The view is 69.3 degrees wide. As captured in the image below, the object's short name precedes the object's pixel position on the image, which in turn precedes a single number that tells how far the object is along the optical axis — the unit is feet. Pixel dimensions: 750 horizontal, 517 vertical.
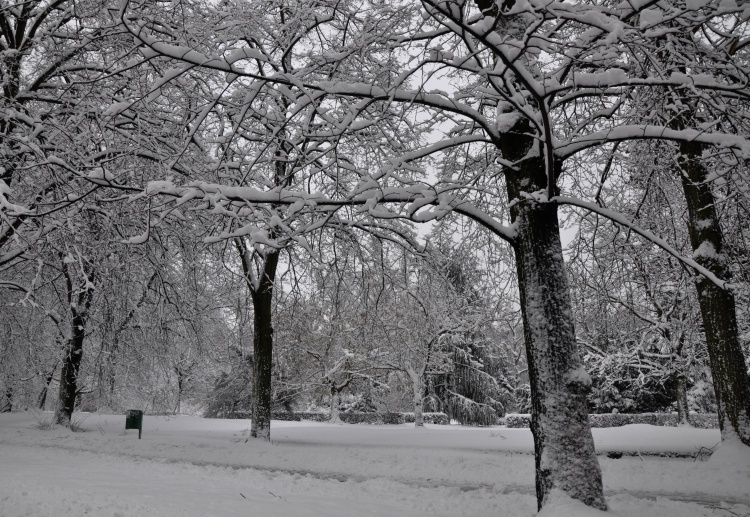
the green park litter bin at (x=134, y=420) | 53.99
